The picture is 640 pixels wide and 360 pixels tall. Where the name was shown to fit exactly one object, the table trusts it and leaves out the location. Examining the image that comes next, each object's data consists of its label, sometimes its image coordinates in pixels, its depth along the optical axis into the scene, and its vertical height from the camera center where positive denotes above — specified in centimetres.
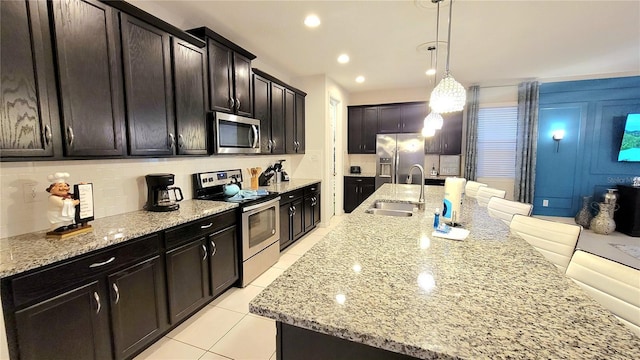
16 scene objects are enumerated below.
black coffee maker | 219 -28
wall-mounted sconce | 492 +41
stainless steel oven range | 268 -66
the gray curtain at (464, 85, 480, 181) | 529 +51
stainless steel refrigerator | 543 +5
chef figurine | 151 -26
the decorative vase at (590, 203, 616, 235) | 443 -107
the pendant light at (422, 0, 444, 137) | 281 +39
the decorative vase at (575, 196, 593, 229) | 473 -102
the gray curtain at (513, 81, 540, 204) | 496 +34
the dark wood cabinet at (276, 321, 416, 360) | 79 -59
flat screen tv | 451 +31
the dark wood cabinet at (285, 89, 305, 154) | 421 +62
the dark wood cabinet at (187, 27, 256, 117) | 262 +92
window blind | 525 +34
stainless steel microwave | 268 +28
